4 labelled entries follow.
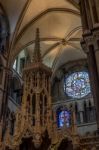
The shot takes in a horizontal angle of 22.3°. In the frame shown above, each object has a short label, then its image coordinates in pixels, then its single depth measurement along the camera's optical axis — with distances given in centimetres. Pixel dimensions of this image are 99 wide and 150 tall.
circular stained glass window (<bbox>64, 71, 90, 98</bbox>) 1997
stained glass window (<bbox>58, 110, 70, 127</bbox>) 1784
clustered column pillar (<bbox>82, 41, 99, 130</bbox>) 862
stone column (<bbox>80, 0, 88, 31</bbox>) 1113
